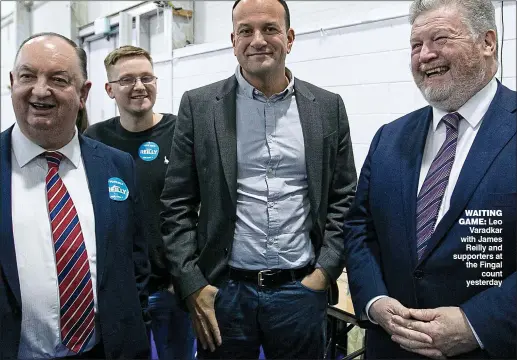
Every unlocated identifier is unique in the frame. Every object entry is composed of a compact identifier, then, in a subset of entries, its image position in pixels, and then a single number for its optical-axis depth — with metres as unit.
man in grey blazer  1.39
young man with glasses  1.77
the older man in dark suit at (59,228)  1.11
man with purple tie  1.01
